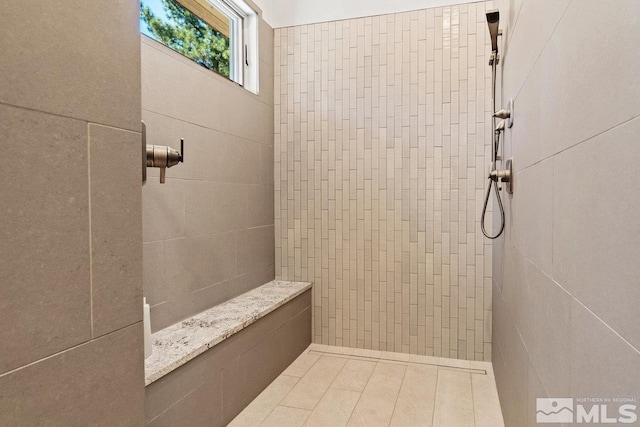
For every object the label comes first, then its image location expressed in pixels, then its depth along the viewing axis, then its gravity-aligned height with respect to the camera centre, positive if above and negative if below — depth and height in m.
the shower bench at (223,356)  1.68 -0.77
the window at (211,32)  2.15 +1.01
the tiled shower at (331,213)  0.68 -0.04
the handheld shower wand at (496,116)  1.89 +0.40
